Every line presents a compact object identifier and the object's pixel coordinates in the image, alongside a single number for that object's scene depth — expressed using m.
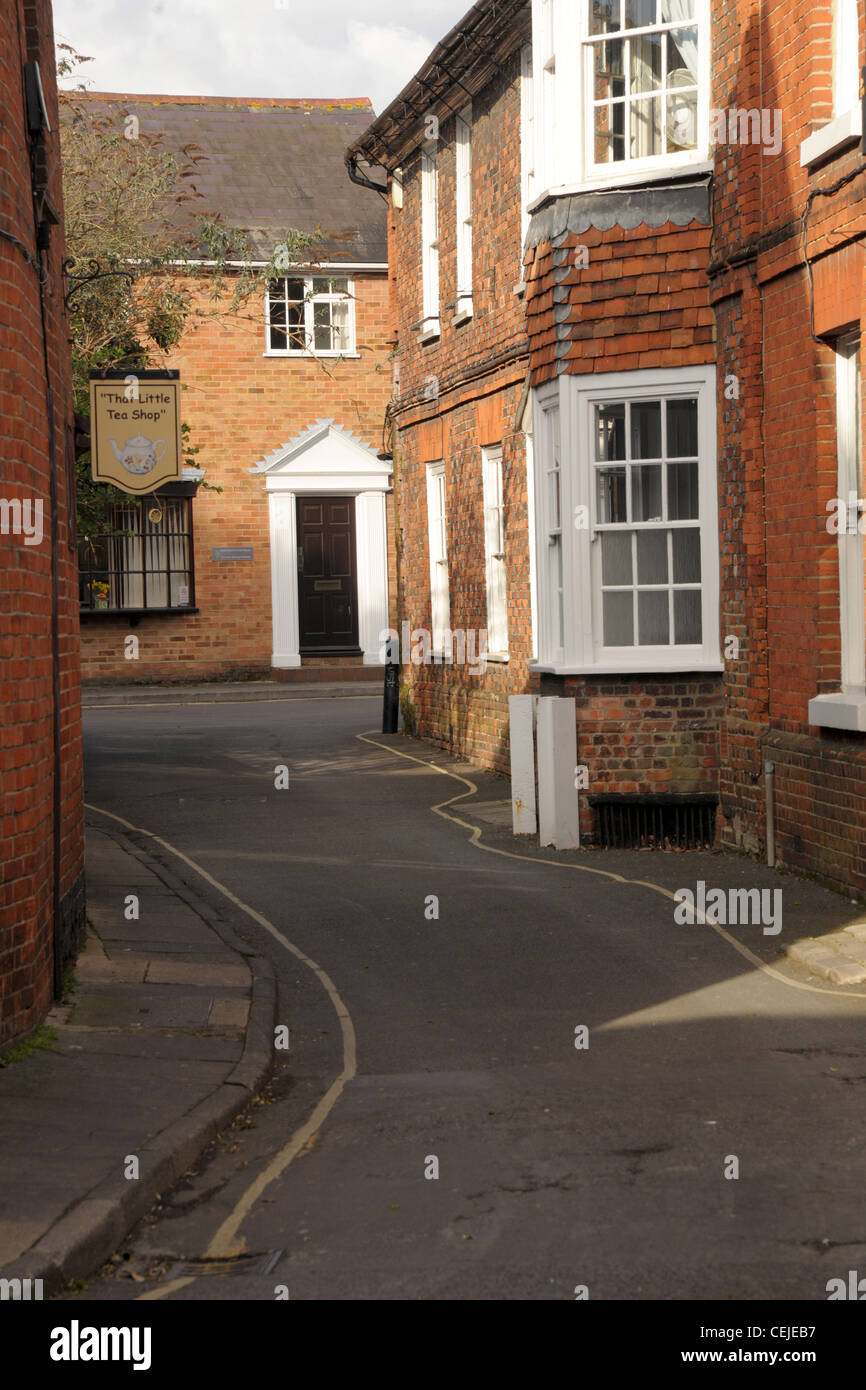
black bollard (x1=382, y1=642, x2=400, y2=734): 22.48
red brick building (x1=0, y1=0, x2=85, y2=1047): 7.24
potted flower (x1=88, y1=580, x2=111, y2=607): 29.84
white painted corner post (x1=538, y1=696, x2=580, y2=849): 13.25
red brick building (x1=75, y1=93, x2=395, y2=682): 30.58
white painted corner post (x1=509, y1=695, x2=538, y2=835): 14.06
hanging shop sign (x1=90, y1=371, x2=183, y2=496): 14.54
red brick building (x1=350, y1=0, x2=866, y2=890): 10.89
